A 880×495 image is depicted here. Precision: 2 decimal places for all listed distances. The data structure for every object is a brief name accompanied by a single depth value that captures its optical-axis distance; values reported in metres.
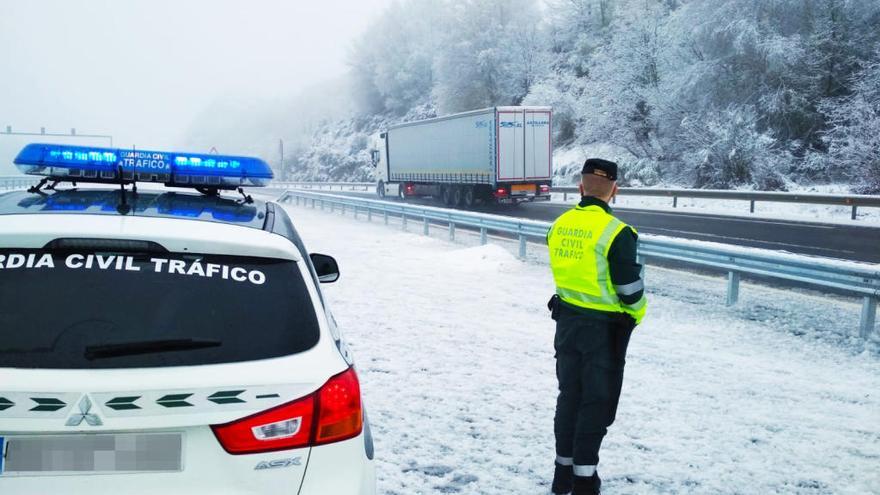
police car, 1.98
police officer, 3.79
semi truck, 26.31
